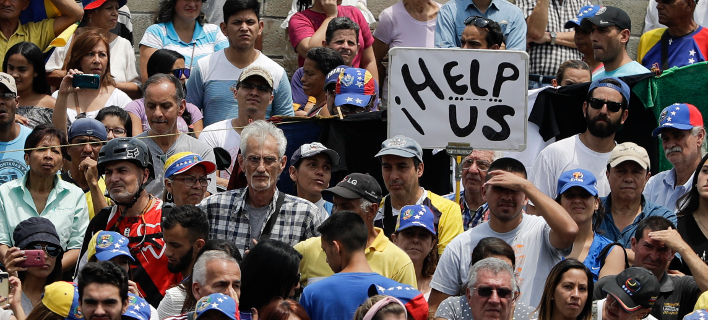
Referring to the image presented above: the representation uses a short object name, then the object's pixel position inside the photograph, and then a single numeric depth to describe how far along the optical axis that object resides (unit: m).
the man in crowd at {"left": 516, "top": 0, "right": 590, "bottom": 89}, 23.97
